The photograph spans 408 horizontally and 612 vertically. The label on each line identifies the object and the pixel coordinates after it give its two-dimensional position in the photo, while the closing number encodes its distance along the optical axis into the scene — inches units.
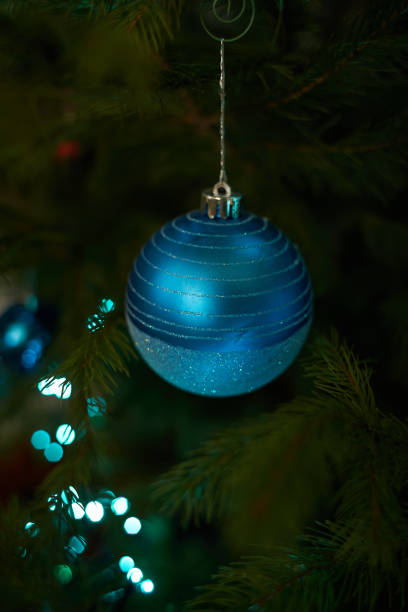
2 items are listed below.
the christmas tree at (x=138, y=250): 18.3
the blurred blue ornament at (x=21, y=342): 25.5
